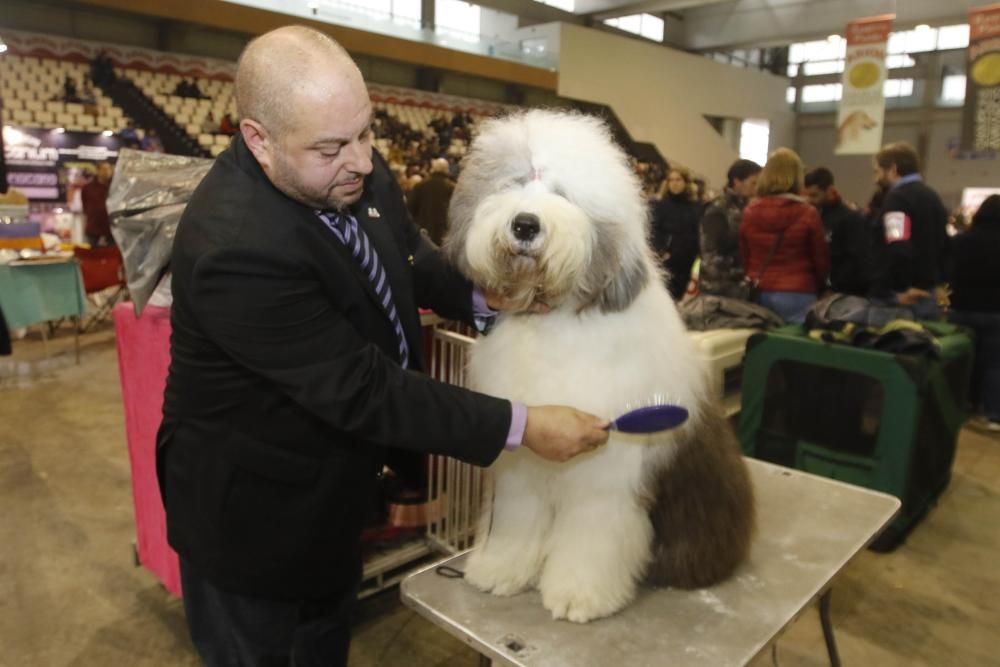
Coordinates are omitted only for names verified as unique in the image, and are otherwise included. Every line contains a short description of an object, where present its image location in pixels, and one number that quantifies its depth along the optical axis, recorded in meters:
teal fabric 5.34
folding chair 6.31
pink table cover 2.38
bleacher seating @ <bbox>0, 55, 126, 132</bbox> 9.52
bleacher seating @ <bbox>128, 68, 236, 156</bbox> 10.90
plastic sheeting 2.22
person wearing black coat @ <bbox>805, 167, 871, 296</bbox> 4.18
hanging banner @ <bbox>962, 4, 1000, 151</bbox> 6.92
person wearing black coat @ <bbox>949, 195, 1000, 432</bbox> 4.90
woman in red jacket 4.05
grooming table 1.32
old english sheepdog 1.32
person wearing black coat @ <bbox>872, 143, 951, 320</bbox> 3.87
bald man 1.22
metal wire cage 2.50
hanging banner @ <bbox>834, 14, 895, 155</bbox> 8.67
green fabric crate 3.17
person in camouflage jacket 4.47
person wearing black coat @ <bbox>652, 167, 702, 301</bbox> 5.19
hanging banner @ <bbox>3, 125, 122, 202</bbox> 9.47
